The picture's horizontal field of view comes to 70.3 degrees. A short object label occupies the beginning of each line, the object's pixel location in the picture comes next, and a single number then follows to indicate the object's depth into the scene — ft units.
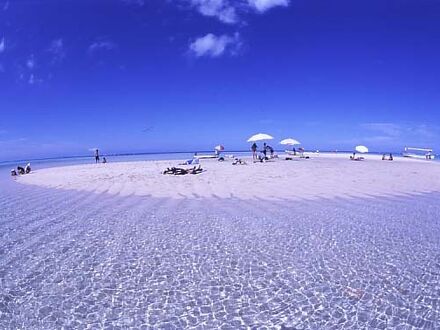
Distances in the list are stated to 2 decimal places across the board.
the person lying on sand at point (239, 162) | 86.95
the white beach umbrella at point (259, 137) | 95.61
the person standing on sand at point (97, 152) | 125.41
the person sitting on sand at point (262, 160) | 95.41
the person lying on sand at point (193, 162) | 84.75
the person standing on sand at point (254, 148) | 102.28
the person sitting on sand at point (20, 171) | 78.23
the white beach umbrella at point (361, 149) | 109.50
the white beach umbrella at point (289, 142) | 119.55
